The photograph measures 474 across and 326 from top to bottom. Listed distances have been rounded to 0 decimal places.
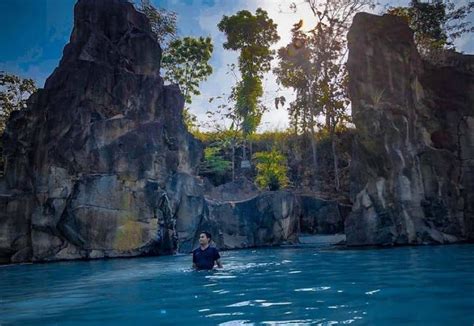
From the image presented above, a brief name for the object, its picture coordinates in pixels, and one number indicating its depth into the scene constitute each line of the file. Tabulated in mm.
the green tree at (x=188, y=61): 35875
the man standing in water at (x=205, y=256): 10828
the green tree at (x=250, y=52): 35625
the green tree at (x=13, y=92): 30219
